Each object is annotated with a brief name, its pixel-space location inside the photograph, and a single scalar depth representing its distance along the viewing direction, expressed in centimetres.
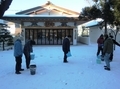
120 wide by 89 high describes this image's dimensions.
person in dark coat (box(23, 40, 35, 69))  391
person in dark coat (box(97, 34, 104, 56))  552
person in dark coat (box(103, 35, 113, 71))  389
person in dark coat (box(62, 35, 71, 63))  492
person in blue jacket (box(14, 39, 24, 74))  359
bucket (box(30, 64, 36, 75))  347
